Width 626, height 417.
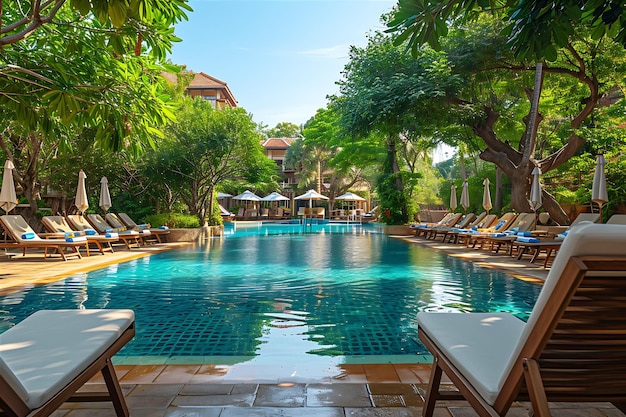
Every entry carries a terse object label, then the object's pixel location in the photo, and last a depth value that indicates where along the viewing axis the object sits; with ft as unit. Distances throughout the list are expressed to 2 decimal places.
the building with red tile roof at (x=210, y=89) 148.77
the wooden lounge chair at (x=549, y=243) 28.77
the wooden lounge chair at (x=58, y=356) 4.66
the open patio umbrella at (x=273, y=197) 120.46
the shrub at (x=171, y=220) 56.03
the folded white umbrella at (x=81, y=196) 40.09
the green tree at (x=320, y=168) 111.75
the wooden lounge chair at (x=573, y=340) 3.86
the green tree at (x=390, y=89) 45.95
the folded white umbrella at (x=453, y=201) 61.52
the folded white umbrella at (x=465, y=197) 57.21
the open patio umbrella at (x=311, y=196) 109.91
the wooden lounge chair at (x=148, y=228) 49.47
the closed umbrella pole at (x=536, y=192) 38.83
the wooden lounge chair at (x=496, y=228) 41.34
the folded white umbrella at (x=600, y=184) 30.89
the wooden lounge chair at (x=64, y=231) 36.44
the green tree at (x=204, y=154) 56.08
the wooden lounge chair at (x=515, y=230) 36.55
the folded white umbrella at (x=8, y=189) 33.01
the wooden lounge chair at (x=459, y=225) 51.45
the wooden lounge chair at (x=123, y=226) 45.65
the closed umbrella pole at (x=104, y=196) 44.91
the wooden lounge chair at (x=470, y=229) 45.93
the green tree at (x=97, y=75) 11.44
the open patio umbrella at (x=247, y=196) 116.37
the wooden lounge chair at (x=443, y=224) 54.70
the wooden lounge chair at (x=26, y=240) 32.12
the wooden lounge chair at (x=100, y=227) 39.70
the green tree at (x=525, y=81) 43.78
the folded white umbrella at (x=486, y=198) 51.06
